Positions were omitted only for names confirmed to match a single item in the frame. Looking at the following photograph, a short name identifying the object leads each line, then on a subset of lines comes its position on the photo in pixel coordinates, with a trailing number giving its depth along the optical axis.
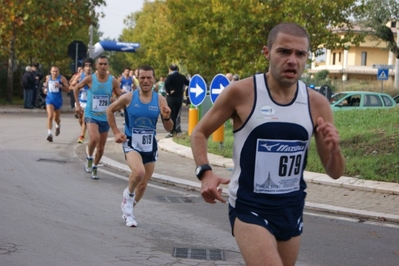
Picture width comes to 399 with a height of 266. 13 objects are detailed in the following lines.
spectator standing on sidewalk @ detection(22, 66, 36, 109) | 33.31
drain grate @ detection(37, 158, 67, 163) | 15.85
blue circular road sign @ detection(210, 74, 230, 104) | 16.45
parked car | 27.09
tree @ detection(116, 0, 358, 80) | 38.88
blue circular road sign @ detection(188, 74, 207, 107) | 17.34
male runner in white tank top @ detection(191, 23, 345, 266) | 4.68
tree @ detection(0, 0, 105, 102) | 34.19
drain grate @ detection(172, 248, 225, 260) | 7.91
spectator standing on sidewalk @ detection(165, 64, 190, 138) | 22.16
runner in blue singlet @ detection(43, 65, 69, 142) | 19.73
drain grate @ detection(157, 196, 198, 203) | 11.76
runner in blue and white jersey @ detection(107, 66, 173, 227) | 9.66
